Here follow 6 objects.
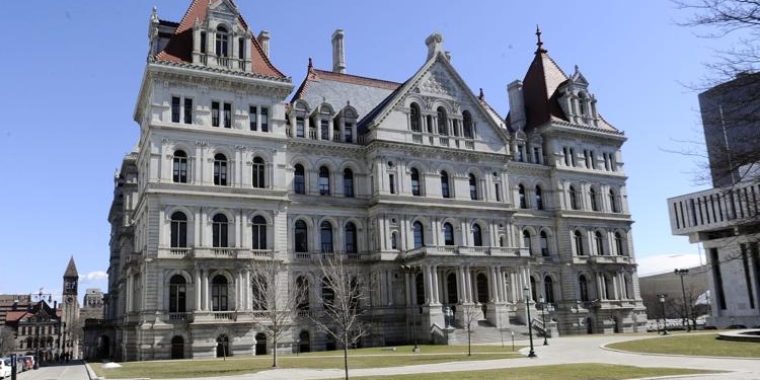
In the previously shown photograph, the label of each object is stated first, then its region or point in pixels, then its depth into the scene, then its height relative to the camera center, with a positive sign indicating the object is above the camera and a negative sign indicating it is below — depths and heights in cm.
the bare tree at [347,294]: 4856 +135
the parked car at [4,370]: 3390 -188
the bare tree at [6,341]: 12765 -132
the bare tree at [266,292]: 4250 +191
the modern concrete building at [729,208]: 1585 +404
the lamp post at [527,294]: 3346 +79
